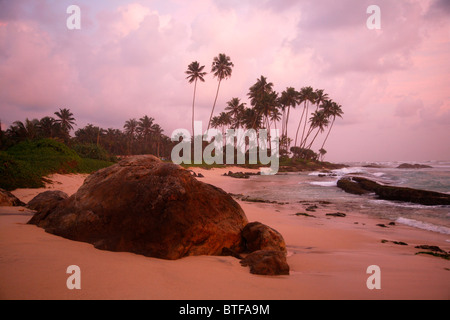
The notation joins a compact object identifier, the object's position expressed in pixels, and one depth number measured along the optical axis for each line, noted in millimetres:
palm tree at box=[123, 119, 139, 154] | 81375
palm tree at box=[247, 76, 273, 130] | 56062
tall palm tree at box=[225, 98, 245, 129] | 63594
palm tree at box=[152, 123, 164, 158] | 76888
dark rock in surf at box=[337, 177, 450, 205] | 11867
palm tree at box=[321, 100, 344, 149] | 63062
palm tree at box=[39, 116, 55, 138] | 44969
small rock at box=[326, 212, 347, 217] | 9742
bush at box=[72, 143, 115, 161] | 27062
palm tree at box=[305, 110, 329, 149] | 63997
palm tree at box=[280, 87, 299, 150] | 60969
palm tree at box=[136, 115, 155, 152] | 74062
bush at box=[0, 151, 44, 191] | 10266
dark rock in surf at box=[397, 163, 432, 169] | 63166
